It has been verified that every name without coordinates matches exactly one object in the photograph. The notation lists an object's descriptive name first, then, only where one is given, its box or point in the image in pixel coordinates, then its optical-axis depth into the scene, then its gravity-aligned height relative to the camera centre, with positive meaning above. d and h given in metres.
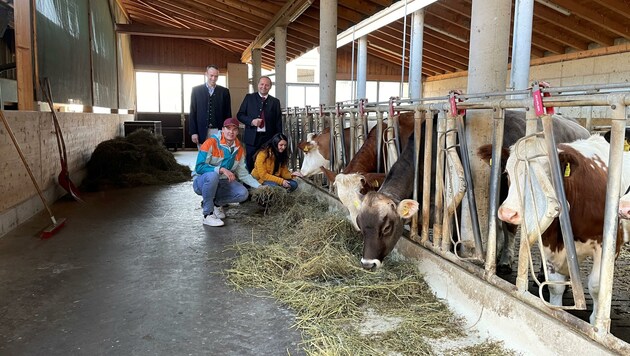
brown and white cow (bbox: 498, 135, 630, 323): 2.47 -0.35
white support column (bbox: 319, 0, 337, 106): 7.97 +1.18
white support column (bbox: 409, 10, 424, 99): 10.98 +1.65
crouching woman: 5.96 -0.47
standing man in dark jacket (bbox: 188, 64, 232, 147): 6.40 +0.18
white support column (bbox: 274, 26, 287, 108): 12.04 +1.48
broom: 4.64 -1.06
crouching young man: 5.25 -0.55
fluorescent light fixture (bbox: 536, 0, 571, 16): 10.17 +2.51
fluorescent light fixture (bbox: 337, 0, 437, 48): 8.69 +2.23
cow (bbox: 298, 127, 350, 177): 6.30 -0.36
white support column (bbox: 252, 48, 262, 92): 16.09 +1.99
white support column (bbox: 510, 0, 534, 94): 5.70 +0.98
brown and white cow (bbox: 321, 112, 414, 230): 3.93 -0.42
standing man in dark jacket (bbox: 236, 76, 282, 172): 6.71 +0.07
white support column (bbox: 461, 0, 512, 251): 3.29 +0.40
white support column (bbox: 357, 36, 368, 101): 13.69 +1.63
